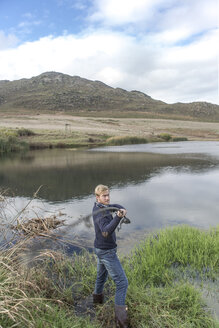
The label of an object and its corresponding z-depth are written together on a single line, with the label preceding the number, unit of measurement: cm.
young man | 418
